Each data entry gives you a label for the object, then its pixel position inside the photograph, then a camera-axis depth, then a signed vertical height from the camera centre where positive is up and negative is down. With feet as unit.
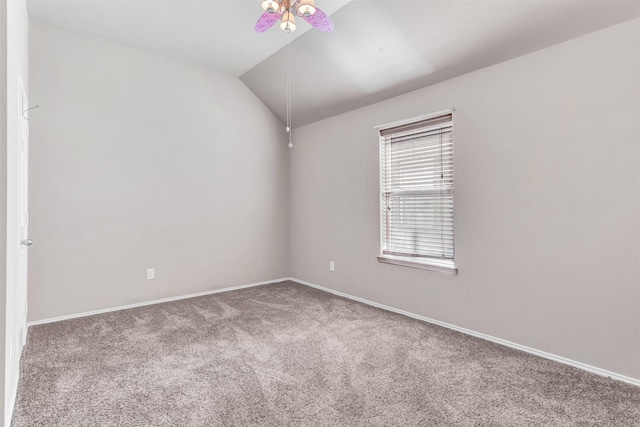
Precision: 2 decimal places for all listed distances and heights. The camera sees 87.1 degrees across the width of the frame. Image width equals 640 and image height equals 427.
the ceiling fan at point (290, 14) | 6.54 +4.12
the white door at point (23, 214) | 7.78 -0.07
